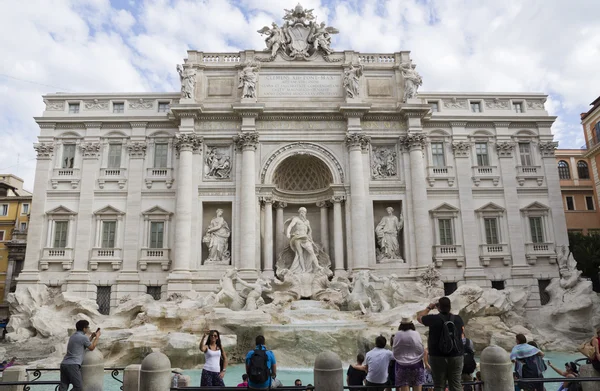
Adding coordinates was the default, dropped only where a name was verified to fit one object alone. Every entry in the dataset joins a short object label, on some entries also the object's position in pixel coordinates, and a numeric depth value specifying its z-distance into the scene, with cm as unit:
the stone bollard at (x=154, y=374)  762
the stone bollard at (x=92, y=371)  823
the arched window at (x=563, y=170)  3728
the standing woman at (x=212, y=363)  822
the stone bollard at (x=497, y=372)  737
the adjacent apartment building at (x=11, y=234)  3706
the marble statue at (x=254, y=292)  1948
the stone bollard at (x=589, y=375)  827
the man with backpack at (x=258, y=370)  720
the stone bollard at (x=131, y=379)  880
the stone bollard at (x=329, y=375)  726
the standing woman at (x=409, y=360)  719
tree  2650
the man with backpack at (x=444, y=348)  660
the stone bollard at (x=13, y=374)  973
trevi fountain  2383
